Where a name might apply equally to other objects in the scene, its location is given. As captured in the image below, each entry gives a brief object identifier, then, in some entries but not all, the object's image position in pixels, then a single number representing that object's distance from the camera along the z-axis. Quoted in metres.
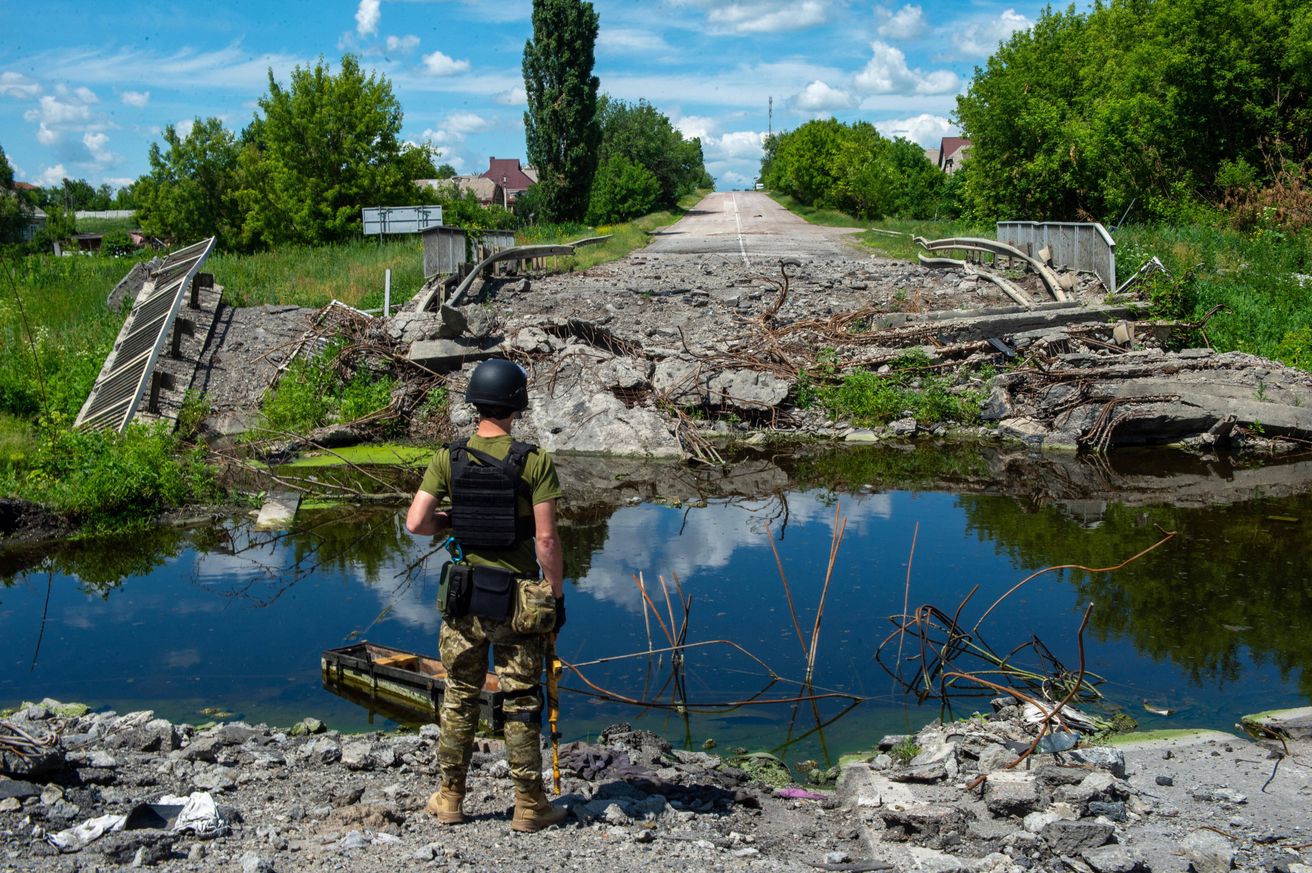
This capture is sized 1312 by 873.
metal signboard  24.73
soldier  4.57
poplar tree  47.41
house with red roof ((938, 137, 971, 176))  88.25
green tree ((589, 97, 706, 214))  69.06
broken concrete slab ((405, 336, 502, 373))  16.12
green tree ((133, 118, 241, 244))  52.25
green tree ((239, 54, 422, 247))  37.44
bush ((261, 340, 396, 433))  14.83
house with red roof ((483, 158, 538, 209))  111.94
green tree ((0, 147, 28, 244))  63.03
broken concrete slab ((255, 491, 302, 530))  11.15
